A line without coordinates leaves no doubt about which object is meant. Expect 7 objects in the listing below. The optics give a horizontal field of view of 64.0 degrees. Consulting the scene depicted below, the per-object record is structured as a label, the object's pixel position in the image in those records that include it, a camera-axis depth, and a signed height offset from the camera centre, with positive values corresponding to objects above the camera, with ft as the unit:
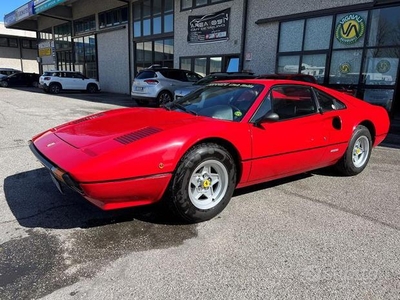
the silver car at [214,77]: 33.45 -0.46
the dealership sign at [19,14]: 90.19 +15.68
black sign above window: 47.93 +6.93
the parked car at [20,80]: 89.40 -3.76
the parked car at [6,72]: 93.45 -1.76
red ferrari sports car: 8.51 -2.22
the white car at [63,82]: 67.26 -2.92
